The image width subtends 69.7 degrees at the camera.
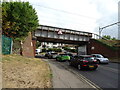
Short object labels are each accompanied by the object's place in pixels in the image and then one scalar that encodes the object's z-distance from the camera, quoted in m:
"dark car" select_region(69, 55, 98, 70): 8.21
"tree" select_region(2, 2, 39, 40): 11.17
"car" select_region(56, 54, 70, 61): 15.42
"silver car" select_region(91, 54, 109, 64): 12.57
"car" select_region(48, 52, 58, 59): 21.21
